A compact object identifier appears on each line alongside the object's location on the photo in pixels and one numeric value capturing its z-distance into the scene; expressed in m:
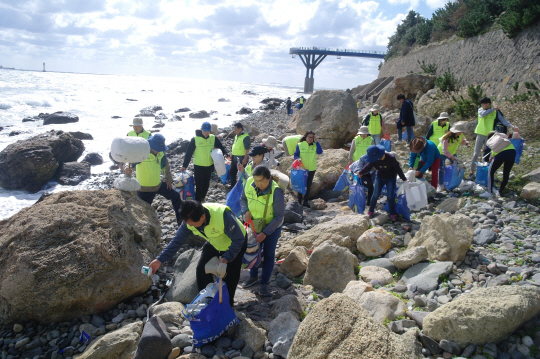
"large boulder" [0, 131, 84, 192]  10.87
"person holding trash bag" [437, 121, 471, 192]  6.63
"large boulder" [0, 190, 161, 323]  3.46
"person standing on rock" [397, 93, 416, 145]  9.91
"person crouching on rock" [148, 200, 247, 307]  3.03
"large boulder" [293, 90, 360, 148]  11.84
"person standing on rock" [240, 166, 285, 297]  3.79
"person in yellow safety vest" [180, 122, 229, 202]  6.63
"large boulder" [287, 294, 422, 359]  2.23
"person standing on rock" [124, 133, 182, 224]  5.36
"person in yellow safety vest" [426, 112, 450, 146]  7.33
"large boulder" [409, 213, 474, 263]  4.17
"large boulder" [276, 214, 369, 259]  4.99
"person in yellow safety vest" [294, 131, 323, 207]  6.97
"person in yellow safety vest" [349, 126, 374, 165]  7.23
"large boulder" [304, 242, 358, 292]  4.18
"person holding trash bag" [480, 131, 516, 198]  6.01
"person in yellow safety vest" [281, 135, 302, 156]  7.77
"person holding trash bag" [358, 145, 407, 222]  5.54
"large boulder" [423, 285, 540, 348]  2.59
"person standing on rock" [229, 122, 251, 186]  7.53
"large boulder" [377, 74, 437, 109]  17.94
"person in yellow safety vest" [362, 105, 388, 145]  8.98
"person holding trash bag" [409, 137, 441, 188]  6.28
